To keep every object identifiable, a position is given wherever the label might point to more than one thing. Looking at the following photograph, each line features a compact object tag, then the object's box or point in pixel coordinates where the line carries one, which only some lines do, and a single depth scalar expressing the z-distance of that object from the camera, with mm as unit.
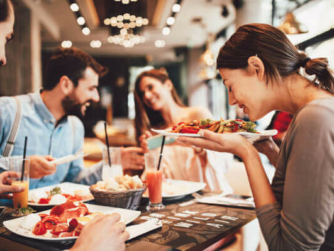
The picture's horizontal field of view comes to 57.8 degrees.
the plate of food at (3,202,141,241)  1095
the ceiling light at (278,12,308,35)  3035
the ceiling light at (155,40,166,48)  9000
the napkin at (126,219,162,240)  1147
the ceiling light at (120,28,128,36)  5290
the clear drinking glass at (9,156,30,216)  1488
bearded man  2268
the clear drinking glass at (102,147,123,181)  1783
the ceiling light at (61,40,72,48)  4520
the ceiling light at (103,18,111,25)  4606
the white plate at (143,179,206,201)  1692
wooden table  1074
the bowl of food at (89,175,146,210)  1417
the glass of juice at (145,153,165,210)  1571
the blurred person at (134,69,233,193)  2566
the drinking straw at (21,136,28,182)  1512
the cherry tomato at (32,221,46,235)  1124
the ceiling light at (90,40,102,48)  5128
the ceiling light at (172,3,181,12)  3504
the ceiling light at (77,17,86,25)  3910
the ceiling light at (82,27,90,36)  4236
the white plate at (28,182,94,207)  1850
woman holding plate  870
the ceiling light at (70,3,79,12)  3300
